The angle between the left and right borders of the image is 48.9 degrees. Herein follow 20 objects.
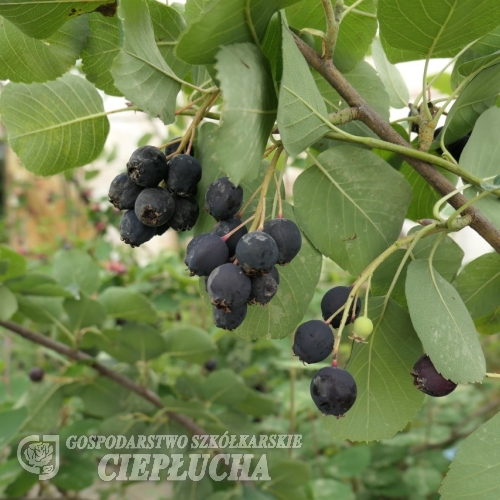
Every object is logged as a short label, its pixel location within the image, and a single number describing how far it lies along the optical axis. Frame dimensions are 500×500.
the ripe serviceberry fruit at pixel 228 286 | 0.15
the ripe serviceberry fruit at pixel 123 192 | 0.19
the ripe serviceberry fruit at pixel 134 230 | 0.18
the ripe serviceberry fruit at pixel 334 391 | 0.17
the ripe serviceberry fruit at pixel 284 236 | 0.16
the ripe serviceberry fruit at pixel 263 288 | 0.16
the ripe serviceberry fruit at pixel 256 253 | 0.15
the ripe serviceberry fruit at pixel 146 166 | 0.18
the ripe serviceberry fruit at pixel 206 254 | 0.16
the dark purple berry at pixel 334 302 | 0.19
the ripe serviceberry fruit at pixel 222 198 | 0.17
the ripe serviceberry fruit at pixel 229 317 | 0.16
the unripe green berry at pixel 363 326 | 0.18
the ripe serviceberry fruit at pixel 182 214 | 0.19
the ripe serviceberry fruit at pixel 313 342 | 0.18
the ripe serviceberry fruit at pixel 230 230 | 0.17
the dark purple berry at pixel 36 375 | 0.43
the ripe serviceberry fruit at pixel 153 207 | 0.17
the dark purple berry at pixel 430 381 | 0.18
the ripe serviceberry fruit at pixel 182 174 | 0.18
